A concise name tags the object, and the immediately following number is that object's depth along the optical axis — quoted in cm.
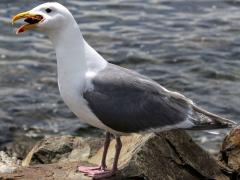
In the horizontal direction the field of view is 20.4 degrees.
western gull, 633
